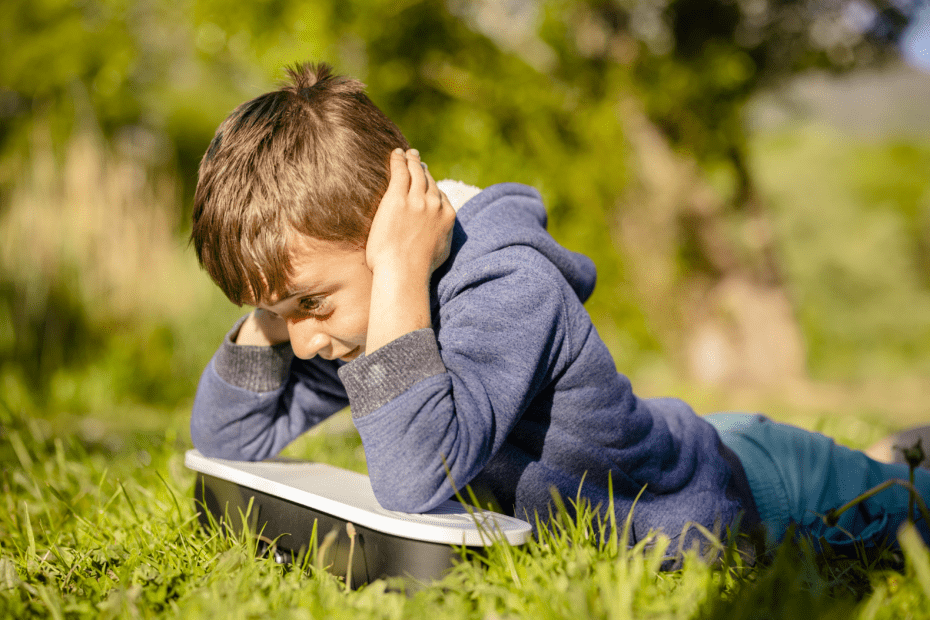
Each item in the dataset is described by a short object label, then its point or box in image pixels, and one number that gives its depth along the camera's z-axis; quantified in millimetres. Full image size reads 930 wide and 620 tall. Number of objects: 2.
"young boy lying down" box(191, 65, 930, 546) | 1280
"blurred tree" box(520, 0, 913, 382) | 4934
